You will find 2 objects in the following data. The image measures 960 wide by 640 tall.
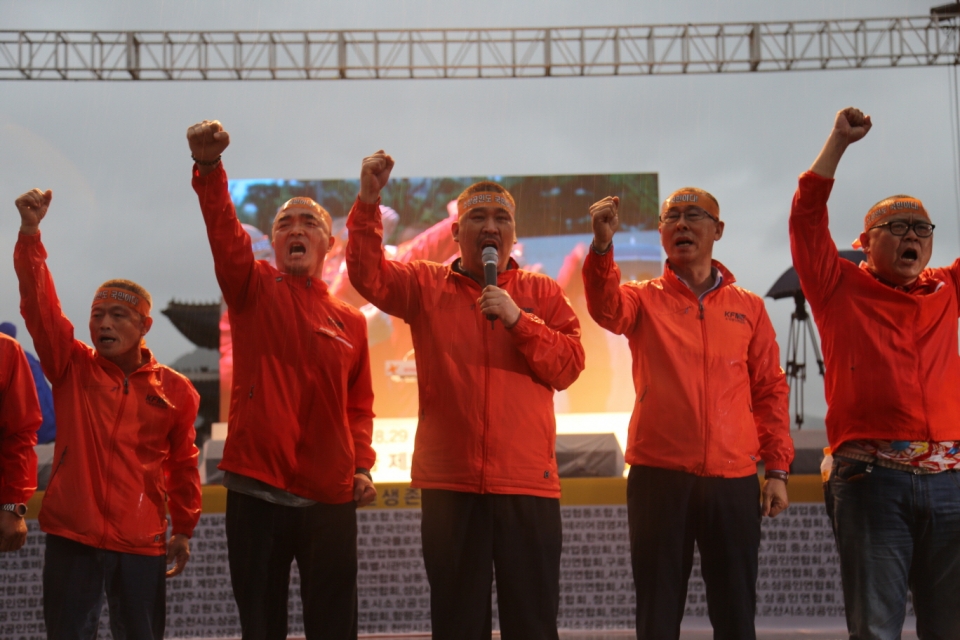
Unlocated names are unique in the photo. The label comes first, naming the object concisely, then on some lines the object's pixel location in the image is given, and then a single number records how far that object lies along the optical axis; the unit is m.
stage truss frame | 10.02
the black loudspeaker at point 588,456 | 8.91
